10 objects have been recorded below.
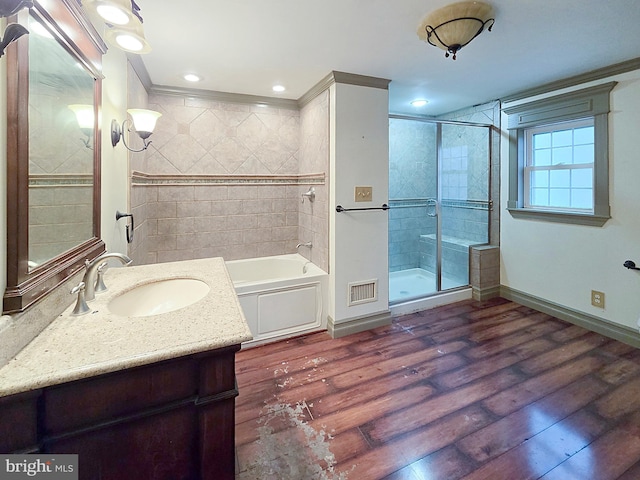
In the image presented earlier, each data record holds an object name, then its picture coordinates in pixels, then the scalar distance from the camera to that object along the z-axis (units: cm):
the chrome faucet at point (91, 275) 117
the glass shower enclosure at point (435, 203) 377
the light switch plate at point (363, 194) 287
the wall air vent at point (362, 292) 295
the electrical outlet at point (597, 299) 282
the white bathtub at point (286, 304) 271
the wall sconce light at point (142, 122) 202
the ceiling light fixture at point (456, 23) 174
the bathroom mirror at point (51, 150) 88
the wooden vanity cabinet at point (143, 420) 74
